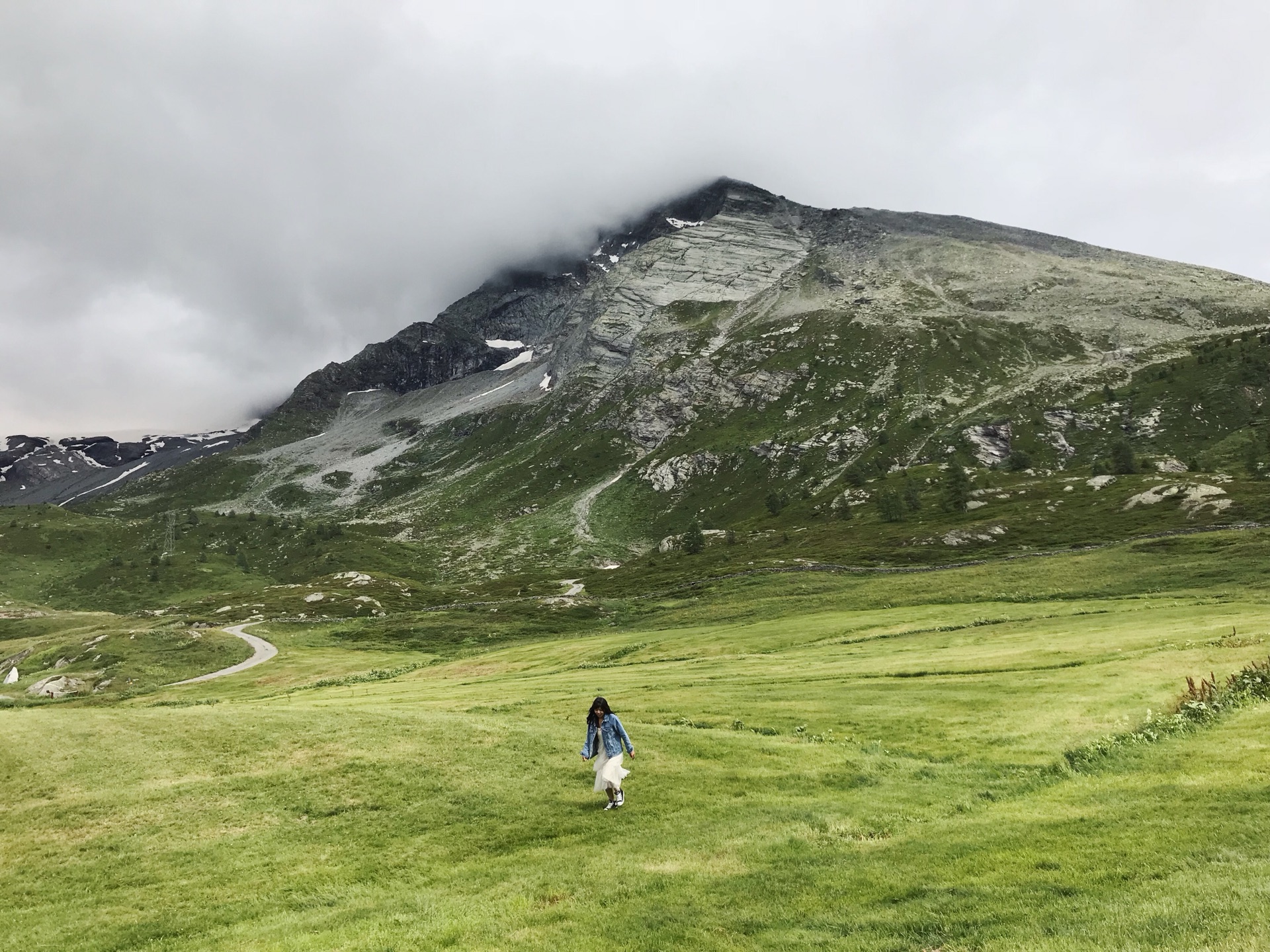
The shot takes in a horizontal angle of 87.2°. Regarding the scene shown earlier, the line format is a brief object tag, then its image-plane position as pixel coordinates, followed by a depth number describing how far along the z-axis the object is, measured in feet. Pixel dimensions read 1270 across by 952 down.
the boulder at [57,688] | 287.89
